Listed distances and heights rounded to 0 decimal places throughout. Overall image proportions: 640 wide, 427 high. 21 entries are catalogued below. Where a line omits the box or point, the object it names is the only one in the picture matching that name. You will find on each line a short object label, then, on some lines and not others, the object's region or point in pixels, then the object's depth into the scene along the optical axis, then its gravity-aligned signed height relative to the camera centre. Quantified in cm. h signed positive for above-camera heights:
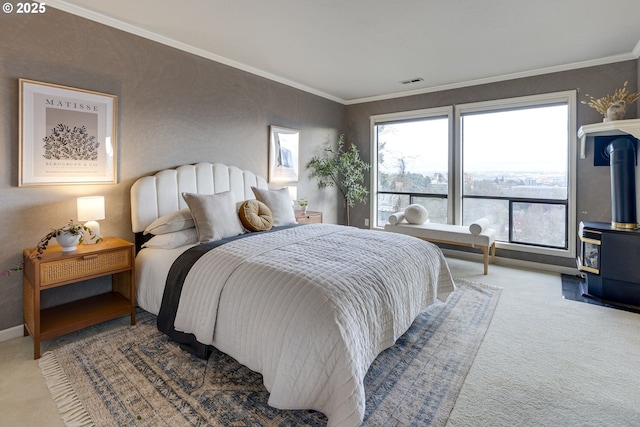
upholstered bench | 414 -32
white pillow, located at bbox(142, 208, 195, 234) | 285 -11
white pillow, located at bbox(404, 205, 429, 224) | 479 -6
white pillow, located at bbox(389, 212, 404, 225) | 490 -12
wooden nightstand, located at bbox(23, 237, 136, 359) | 224 -56
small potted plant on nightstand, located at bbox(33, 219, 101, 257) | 237 -21
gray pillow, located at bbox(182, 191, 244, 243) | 279 -6
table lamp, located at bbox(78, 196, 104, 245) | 256 +0
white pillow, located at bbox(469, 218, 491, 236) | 413 -22
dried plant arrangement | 355 +127
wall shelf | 327 +90
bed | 157 -53
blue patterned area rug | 169 -107
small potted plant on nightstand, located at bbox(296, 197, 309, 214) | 475 +8
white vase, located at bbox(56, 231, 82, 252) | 240 -23
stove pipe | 333 +26
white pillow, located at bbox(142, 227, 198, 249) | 277 -26
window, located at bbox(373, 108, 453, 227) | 518 +84
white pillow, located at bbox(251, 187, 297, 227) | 355 +7
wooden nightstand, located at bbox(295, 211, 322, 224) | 437 -10
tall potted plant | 549 +69
